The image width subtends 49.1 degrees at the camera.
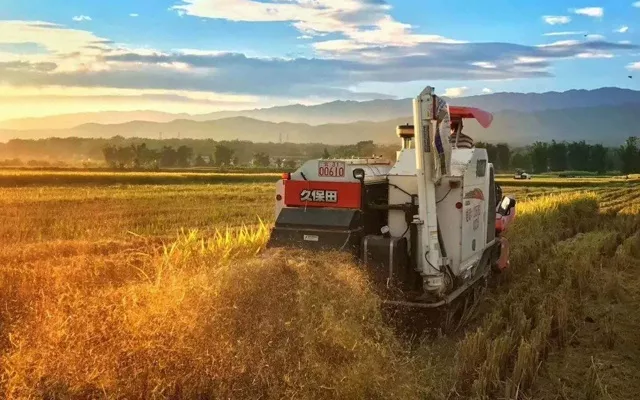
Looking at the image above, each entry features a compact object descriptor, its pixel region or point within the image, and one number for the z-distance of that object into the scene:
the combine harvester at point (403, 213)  7.29
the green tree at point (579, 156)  115.57
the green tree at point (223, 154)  106.06
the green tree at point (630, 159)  98.88
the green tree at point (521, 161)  113.88
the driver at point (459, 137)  9.26
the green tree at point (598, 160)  113.61
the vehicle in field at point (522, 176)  60.10
